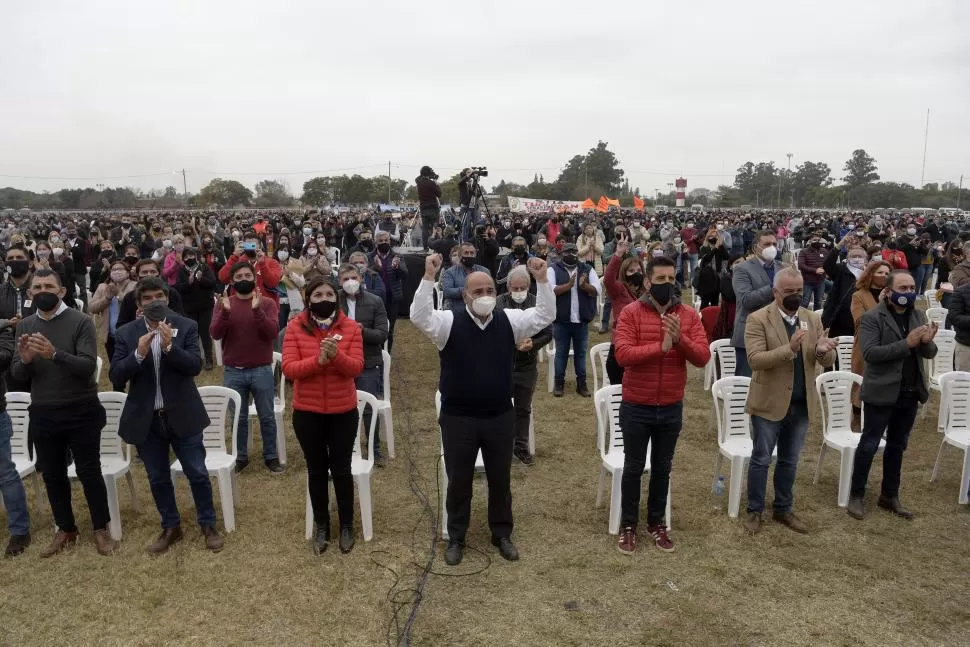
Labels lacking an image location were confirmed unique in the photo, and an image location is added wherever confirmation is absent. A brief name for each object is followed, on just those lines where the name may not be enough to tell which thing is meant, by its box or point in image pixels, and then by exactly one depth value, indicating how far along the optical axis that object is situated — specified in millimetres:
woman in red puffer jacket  4211
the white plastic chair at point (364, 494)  4645
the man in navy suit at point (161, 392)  4203
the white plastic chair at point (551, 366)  8164
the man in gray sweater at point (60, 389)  4168
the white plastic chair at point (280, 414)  6027
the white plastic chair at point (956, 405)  5348
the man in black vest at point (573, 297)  7582
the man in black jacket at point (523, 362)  5410
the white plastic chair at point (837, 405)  5344
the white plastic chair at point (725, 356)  6758
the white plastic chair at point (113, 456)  4664
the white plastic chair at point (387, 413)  6073
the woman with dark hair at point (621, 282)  6270
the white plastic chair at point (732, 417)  5119
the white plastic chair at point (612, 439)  4734
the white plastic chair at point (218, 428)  4922
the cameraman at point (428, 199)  13258
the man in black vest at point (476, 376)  4020
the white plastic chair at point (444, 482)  4715
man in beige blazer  4434
